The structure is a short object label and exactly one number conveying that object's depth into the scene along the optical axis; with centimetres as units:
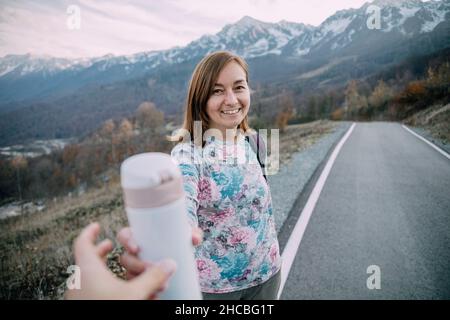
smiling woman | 130
